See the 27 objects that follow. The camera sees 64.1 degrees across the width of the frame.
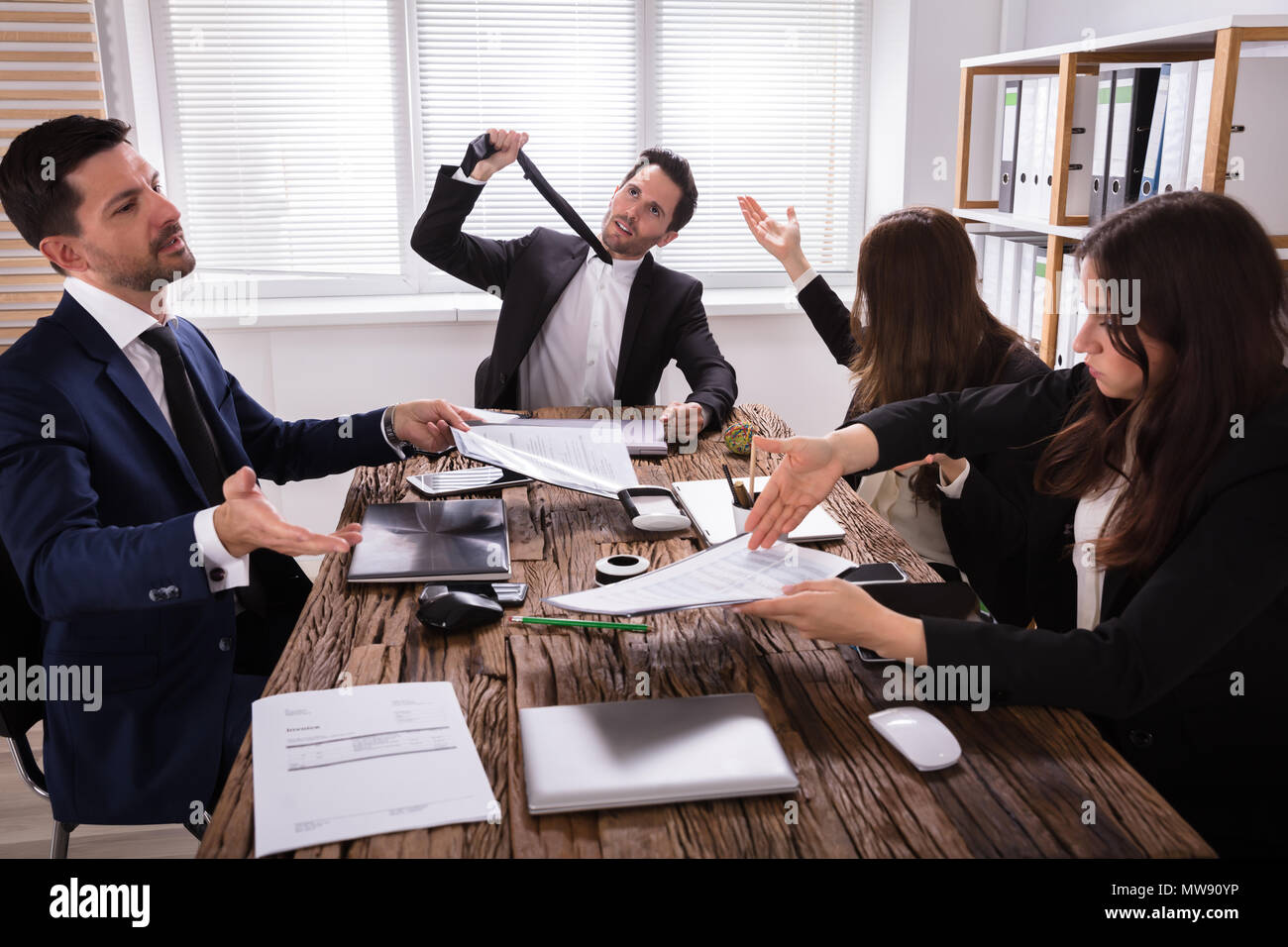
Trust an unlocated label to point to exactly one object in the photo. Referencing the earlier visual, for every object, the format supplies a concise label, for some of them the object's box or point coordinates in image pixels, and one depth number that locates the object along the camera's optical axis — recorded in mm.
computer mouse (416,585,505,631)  1253
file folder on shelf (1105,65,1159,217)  2281
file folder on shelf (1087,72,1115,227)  2408
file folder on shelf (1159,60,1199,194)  2123
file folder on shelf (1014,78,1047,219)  2787
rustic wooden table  867
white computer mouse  971
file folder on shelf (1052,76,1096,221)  2535
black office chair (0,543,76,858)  1413
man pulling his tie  2709
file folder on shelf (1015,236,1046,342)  2925
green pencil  1263
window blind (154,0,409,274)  3443
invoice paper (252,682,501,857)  882
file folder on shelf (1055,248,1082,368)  2605
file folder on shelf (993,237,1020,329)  3020
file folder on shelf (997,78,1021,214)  2934
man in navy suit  1297
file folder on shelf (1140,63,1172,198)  2215
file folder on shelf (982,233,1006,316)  3137
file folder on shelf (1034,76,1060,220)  2709
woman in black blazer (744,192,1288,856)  1062
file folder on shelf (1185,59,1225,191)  2047
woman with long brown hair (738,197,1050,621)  1929
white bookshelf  1946
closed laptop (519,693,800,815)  919
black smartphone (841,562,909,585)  1374
